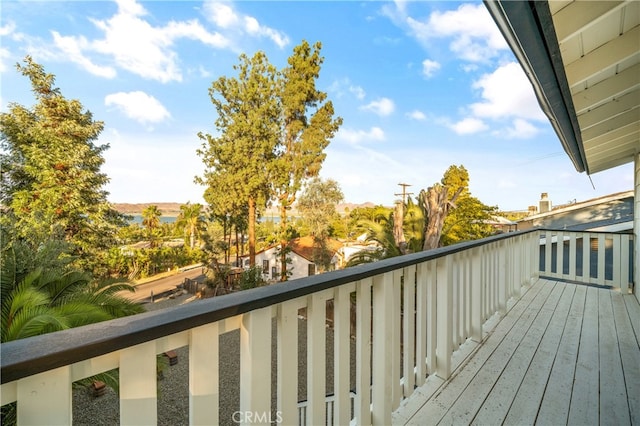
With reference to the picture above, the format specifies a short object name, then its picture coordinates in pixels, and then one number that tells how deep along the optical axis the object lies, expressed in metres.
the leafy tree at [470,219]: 13.01
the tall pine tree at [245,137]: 13.64
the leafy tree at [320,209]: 15.34
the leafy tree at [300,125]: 14.20
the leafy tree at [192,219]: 28.58
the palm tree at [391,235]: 6.36
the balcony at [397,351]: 0.59
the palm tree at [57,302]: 2.41
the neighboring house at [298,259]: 16.53
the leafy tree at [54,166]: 10.35
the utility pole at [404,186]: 16.72
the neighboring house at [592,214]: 8.57
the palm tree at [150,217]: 29.07
